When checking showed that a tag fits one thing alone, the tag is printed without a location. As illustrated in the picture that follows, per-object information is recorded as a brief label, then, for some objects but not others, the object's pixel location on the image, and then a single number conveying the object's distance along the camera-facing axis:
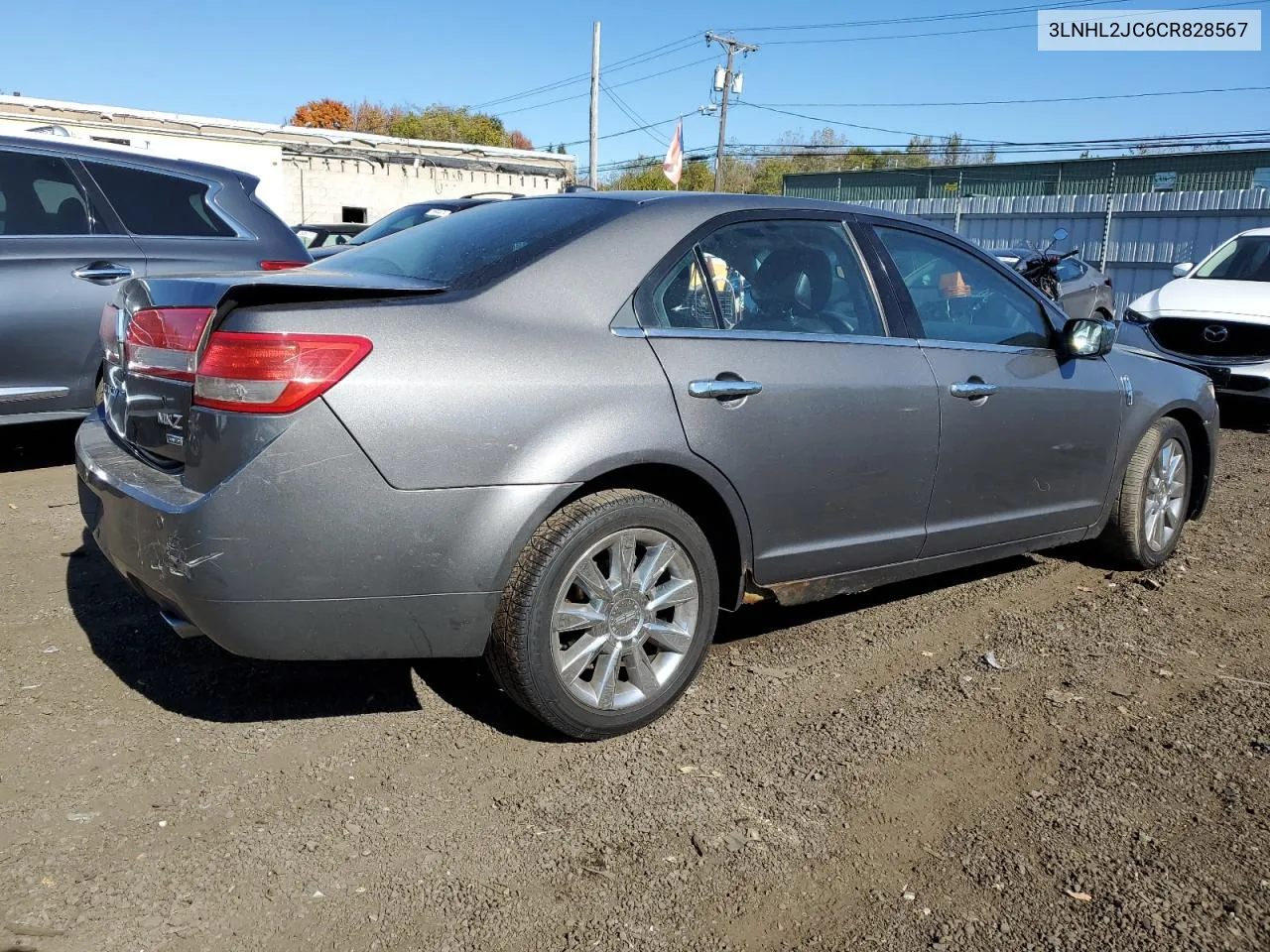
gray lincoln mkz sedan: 2.71
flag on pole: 26.08
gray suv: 5.67
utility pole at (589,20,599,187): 33.41
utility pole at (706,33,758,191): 41.59
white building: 24.74
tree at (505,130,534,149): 76.01
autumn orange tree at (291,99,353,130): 72.00
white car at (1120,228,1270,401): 9.27
